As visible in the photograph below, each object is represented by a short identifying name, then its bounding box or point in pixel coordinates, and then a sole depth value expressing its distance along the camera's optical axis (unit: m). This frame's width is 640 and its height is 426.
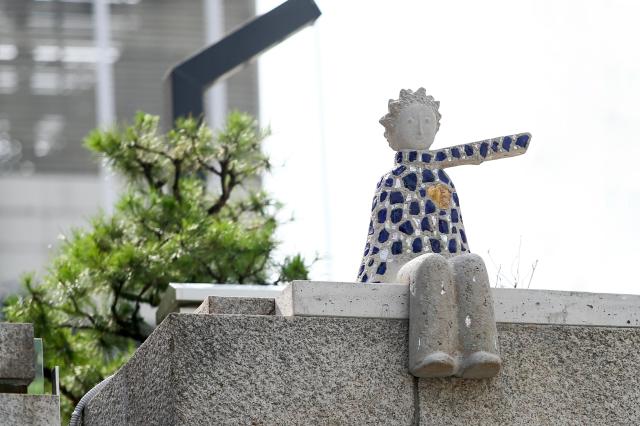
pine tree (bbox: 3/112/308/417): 18.49
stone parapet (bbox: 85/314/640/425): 9.65
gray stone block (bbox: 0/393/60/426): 11.46
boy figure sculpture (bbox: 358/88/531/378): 9.85
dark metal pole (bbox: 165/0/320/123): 20.60
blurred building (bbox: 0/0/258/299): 69.92
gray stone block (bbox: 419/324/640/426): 10.00
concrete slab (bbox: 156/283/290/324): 14.69
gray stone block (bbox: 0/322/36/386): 11.58
